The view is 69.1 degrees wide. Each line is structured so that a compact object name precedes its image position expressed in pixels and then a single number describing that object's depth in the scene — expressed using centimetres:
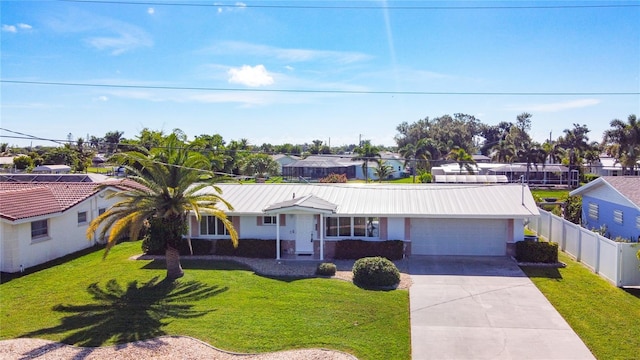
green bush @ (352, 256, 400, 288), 1761
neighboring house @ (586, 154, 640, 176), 6128
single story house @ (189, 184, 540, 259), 2194
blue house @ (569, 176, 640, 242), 2169
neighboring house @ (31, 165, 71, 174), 6598
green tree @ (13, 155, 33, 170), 7250
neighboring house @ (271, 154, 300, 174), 8162
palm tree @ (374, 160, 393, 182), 5755
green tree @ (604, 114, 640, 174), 5356
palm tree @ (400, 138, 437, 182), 6225
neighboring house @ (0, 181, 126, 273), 2011
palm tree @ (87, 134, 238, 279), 1800
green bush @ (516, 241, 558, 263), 2081
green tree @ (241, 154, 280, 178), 5759
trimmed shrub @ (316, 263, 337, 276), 1902
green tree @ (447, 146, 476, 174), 5619
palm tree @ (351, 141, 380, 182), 6638
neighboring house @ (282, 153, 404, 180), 7388
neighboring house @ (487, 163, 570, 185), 6281
